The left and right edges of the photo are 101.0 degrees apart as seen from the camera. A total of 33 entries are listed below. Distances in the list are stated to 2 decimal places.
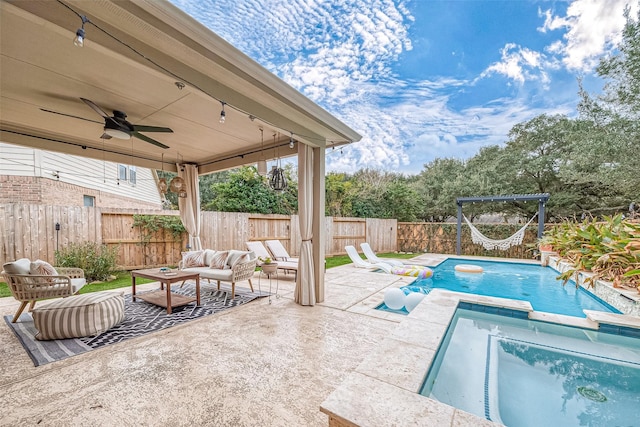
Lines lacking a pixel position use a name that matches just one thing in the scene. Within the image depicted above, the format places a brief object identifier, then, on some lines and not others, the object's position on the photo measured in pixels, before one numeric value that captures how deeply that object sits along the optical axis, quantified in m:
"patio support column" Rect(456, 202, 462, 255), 10.46
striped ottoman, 2.82
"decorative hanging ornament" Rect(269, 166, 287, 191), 4.58
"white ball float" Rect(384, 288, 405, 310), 4.05
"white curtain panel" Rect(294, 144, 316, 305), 4.05
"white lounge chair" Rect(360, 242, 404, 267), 7.62
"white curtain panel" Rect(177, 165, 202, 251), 6.41
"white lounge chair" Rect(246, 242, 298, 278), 6.13
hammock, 8.82
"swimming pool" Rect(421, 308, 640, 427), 1.98
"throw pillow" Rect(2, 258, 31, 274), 3.24
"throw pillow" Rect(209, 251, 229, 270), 4.98
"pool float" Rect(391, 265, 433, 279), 6.55
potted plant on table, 5.10
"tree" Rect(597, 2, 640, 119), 6.36
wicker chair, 3.25
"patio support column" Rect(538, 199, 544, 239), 9.04
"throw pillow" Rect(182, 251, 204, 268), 5.26
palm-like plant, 3.87
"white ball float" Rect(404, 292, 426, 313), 3.99
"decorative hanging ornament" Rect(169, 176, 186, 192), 5.51
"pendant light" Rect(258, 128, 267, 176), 5.07
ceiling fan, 3.41
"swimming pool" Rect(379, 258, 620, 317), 4.61
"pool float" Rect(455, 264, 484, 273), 7.39
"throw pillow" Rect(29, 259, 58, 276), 3.59
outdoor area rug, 2.66
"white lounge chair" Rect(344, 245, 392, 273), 7.04
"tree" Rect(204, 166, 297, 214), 9.80
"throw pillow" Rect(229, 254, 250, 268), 4.42
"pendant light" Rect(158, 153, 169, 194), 5.52
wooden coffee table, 3.73
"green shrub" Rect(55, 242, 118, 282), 5.31
